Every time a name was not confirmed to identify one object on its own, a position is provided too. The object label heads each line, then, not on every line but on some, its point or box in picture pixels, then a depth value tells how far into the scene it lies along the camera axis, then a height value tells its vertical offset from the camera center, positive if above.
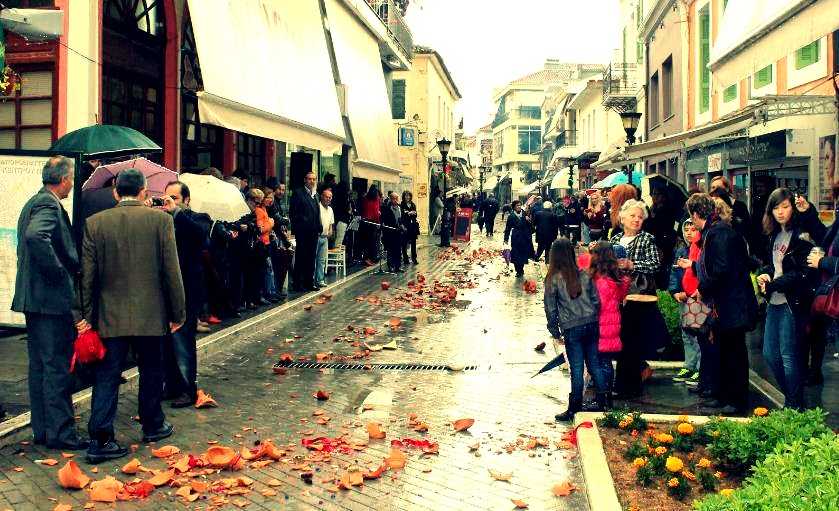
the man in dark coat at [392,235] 20.75 +0.47
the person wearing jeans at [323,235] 16.42 +0.37
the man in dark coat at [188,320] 7.51 -0.55
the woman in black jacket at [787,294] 6.87 -0.28
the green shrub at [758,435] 5.23 -1.05
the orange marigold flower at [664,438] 5.83 -1.17
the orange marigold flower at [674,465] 5.26 -1.21
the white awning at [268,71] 12.51 +3.13
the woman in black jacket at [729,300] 7.07 -0.34
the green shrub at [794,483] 3.31 -0.88
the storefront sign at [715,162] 17.20 +1.84
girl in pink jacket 7.33 -0.34
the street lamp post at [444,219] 30.52 +1.24
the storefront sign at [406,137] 37.34 +4.92
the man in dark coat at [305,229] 15.53 +0.45
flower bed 5.10 -1.24
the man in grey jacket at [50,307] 6.19 -0.36
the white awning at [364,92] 22.91 +4.58
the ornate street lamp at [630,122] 19.87 +2.96
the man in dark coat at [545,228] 23.67 +0.74
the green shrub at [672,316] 9.52 -0.63
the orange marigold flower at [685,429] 6.03 -1.15
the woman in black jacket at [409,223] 22.94 +0.84
